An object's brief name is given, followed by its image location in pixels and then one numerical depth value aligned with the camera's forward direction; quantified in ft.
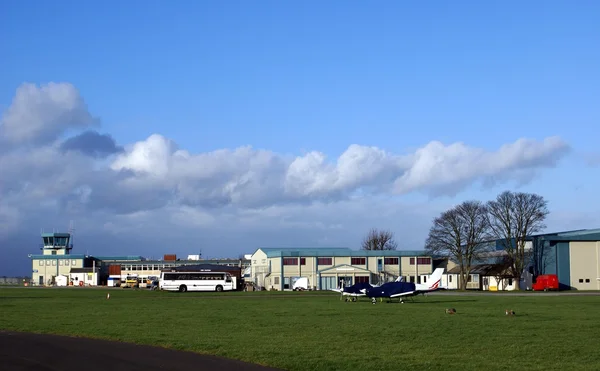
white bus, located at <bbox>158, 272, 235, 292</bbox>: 321.11
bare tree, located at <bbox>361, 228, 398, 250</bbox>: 517.14
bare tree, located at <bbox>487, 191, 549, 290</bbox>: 342.44
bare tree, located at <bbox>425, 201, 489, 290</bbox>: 351.05
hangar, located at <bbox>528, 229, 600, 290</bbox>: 336.49
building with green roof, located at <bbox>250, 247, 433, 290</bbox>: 394.52
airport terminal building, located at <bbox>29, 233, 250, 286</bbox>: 510.17
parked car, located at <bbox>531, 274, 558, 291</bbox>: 317.63
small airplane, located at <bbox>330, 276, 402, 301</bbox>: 199.02
